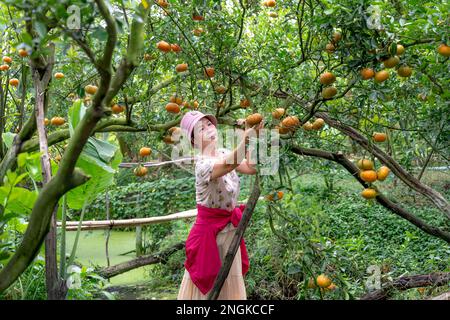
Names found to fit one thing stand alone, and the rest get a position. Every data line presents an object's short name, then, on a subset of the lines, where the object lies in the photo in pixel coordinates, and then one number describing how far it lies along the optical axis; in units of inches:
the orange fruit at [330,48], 79.4
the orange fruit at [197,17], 98.1
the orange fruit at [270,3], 110.8
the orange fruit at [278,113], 87.4
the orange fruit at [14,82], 131.7
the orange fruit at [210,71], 103.8
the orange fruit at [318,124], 98.2
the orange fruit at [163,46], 95.1
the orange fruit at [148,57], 102.2
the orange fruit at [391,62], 73.8
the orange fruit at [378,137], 94.8
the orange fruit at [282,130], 85.2
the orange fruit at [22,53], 90.1
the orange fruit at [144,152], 106.1
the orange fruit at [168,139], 113.2
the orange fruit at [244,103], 105.8
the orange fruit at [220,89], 110.1
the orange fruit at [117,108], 106.7
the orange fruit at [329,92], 83.2
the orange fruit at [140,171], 104.2
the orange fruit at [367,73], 75.2
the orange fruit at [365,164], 91.4
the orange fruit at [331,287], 93.4
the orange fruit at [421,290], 138.4
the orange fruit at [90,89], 106.0
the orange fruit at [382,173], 90.0
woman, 97.1
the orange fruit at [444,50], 77.5
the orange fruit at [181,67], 102.9
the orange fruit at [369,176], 89.8
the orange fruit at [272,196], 83.7
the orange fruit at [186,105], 112.0
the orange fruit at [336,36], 77.2
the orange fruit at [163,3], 97.1
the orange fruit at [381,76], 75.3
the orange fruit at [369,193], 90.7
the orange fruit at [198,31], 103.2
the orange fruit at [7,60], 112.2
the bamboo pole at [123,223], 161.0
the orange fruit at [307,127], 100.1
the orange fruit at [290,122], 84.5
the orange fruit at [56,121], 118.4
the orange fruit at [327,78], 81.3
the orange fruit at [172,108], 105.5
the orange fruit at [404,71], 79.4
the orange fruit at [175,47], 99.0
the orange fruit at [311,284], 96.3
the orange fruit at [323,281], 89.5
